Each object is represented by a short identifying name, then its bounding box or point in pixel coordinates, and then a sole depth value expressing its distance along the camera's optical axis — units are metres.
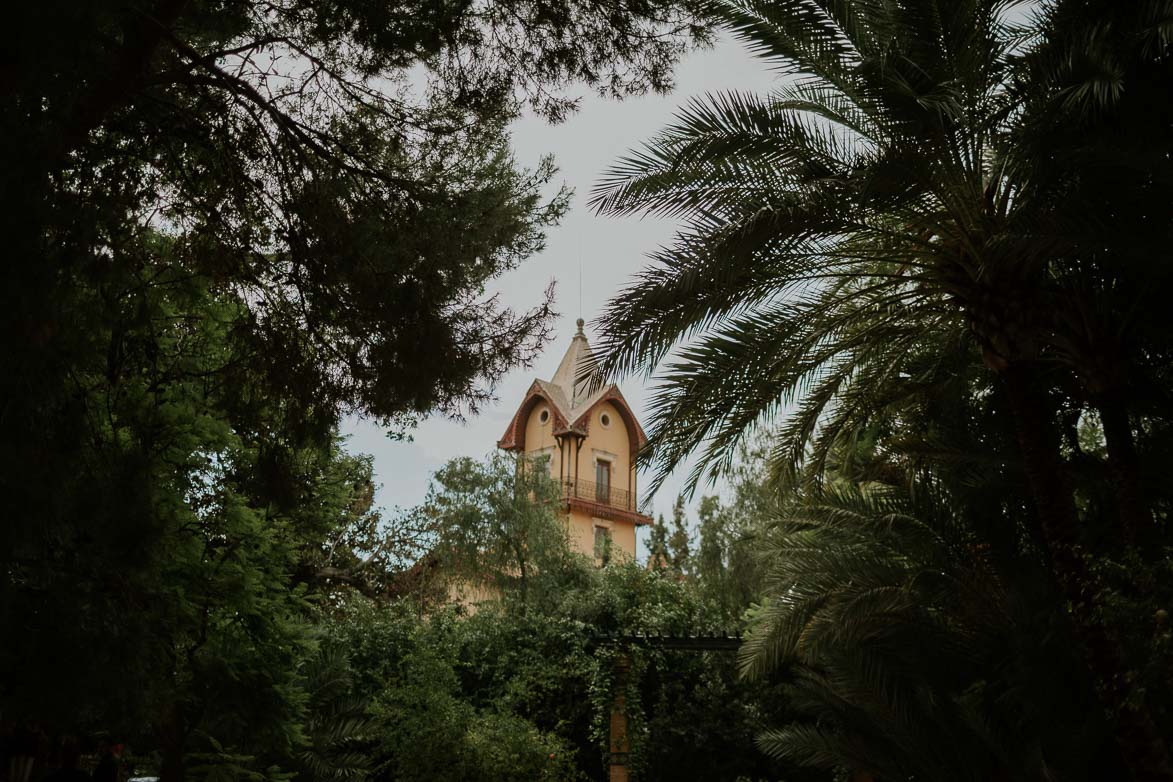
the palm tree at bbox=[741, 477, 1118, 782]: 9.63
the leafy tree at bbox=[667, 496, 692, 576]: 33.34
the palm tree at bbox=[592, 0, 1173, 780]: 7.62
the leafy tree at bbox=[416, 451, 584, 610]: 24.53
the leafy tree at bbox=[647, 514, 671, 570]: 33.94
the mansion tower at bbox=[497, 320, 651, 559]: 34.56
